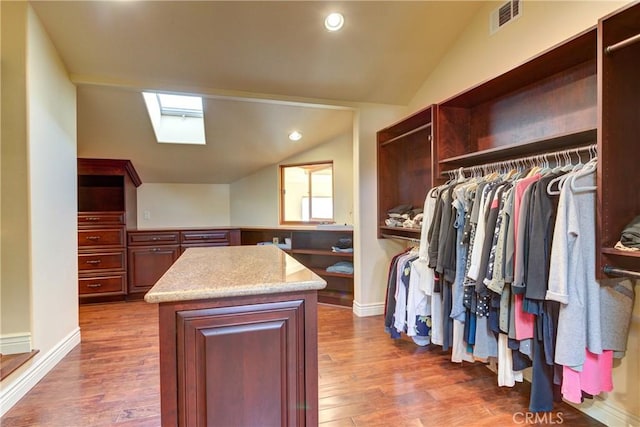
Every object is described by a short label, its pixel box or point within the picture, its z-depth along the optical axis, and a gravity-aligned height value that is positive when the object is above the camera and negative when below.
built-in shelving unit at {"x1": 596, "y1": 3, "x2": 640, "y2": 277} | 1.38 +0.27
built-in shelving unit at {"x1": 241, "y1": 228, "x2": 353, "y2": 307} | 3.85 -0.53
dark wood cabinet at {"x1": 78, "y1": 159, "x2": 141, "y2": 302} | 3.77 -0.35
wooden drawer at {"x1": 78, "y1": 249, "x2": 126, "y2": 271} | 3.76 -0.57
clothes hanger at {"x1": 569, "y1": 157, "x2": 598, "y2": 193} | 1.40 +0.15
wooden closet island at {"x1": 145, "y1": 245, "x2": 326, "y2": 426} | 1.13 -0.51
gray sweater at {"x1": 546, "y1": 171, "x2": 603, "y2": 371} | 1.39 -0.31
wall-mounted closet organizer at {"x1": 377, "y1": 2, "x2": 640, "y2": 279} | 1.38 +0.56
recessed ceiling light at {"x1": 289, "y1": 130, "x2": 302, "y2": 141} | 3.91 +0.95
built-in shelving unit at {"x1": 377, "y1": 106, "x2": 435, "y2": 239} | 3.10 +0.39
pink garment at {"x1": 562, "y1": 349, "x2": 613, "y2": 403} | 1.44 -0.77
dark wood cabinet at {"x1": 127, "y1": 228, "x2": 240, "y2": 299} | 3.97 -0.49
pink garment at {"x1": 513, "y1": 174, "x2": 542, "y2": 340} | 1.59 -0.51
